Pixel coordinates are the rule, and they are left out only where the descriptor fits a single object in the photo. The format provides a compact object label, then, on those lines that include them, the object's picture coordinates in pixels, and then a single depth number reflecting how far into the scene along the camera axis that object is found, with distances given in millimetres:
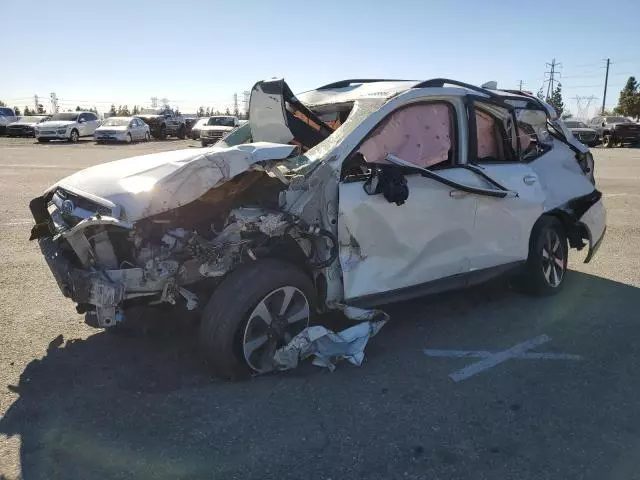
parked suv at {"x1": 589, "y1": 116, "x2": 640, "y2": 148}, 31219
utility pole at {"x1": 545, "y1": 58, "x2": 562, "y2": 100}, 89750
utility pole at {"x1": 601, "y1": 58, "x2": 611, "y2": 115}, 81525
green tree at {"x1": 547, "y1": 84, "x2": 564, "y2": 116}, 71056
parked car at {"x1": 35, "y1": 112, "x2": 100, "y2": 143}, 29625
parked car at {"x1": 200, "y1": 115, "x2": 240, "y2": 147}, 27516
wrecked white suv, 3559
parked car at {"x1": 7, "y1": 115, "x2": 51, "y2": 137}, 33281
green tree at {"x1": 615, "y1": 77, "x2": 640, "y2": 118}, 59125
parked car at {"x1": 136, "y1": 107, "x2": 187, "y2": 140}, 36156
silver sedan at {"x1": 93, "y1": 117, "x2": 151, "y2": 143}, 30156
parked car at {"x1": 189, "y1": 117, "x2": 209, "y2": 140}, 29942
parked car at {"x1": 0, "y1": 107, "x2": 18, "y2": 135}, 34969
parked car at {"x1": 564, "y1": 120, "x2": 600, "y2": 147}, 31766
